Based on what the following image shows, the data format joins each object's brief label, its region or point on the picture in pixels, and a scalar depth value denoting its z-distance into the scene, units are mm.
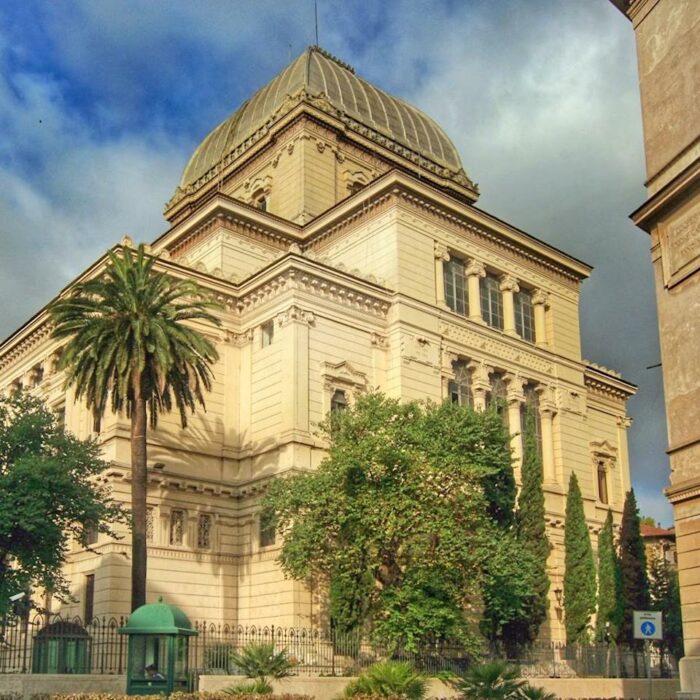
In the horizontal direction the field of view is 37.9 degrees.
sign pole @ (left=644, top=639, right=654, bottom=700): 21455
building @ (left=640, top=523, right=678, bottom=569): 79750
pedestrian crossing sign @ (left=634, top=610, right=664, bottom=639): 21234
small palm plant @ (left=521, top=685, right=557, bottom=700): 21750
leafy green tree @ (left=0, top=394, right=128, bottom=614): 28297
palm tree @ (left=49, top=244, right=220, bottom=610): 31812
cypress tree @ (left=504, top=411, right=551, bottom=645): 36781
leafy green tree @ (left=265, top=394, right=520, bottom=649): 30844
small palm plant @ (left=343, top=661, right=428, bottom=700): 22375
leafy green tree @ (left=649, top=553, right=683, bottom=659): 48125
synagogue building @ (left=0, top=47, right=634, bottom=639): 37312
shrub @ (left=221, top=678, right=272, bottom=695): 21384
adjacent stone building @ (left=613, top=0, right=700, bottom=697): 20172
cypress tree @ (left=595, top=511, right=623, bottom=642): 40031
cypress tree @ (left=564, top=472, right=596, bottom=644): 40500
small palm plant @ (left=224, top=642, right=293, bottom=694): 23703
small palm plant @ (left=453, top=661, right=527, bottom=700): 22500
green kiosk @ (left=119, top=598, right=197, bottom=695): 21297
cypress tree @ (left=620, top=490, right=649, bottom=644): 40188
